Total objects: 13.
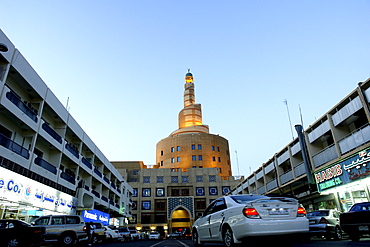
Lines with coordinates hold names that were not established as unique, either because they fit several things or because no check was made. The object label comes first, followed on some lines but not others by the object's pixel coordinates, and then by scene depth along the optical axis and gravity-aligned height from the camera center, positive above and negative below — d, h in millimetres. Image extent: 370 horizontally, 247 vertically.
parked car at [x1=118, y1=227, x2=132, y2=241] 28488 +691
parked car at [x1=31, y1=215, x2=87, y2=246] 13789 +685
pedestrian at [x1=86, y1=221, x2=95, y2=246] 15432 +629
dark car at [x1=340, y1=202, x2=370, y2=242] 9984 +323
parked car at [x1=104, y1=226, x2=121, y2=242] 24672 +575
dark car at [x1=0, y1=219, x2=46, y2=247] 11617 +434
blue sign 29741 +2747
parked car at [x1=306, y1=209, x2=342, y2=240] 12742 +315
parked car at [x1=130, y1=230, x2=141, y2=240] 34812 +554
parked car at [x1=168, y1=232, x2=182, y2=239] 50344 +507
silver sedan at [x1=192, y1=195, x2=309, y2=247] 6359 +348
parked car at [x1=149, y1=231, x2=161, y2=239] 39325 +504
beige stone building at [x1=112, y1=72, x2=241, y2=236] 63031 +12359
